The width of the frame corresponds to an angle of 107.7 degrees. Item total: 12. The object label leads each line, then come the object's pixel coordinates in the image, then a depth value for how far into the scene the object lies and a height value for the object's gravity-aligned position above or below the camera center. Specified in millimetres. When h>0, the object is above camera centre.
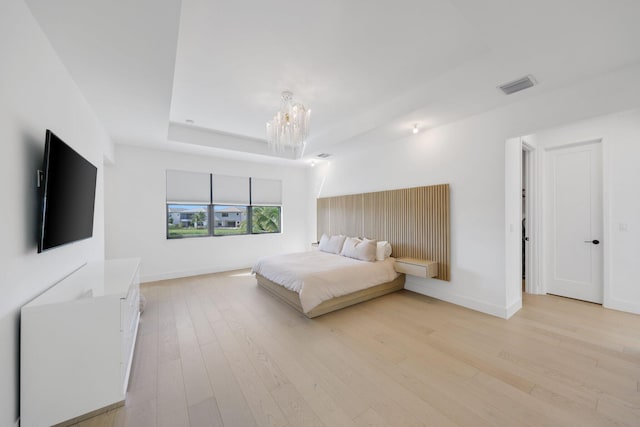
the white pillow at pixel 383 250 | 4012 -577
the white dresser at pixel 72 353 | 1415 -904
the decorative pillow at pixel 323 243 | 5110 -584
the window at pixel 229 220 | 5402 -104
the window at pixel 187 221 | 4902 -127
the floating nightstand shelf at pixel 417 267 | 3465 -751
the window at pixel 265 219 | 5969 -77
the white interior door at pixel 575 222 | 3354 -33
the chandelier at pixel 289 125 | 2969 +1192
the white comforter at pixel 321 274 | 3006 -833
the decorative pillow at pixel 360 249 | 4020 -576
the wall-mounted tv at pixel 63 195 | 1558 +147
